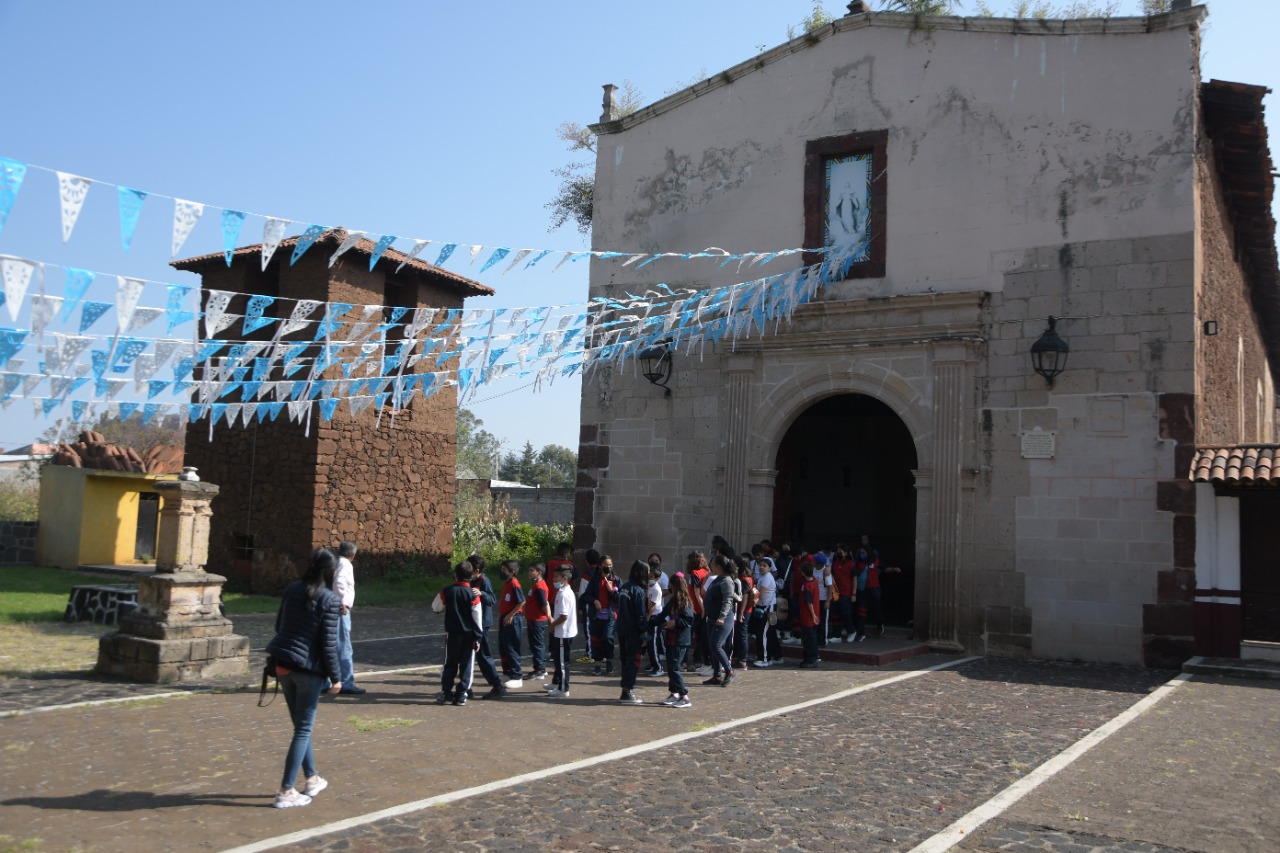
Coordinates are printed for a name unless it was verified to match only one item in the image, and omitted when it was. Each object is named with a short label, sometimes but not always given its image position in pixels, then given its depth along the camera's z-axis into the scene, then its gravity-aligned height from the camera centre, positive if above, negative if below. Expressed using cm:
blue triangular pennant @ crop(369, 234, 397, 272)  794 +217
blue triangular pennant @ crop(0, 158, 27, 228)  564 +182
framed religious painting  1388 +471
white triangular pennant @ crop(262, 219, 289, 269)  700 +194
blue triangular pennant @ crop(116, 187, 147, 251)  625 +195
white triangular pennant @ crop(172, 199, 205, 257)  658 +189
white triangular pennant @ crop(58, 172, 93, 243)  593 +183
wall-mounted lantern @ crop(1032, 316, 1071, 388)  1210 +222
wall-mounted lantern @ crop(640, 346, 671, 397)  1483 +234
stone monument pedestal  939 -120
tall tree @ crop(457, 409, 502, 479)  7400 +535
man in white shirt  926 -104
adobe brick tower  1991 +86
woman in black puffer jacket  561 -88
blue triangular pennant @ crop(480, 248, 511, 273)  909 +238
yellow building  2353 -49
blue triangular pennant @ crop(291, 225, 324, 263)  751 +211
